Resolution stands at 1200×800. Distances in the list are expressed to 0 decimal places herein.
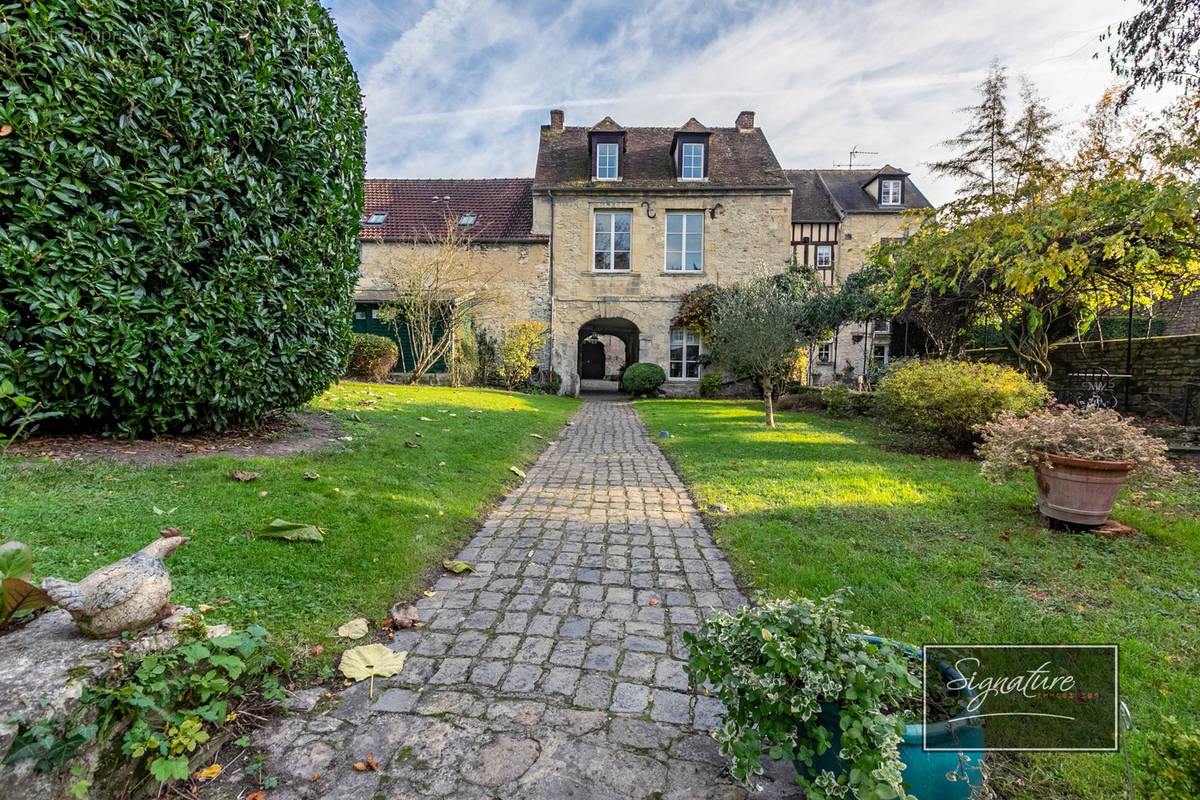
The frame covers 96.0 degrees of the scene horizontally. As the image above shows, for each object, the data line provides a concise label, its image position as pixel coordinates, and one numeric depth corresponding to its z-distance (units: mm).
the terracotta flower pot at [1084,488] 4164
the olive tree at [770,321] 11312
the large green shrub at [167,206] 3617
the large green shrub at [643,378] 18656
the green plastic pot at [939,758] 1507
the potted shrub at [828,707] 1444
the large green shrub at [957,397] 7254
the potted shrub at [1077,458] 4188
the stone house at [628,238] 18953
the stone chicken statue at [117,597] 1734
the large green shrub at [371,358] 14484
